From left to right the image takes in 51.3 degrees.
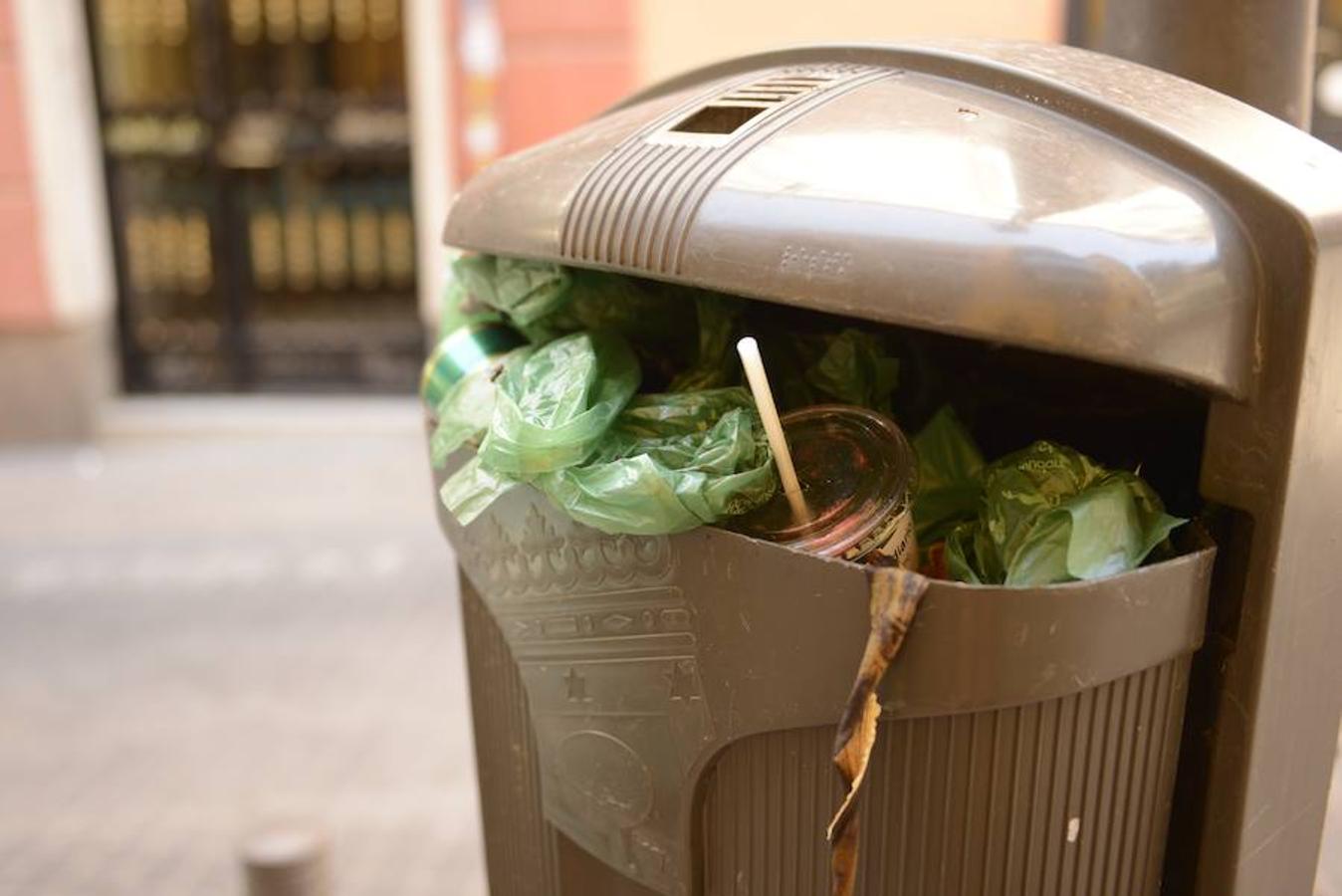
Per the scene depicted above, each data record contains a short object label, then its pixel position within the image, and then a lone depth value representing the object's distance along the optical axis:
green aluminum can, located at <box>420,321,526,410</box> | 1.64
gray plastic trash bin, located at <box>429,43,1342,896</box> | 1.17
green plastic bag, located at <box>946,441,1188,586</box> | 1.24
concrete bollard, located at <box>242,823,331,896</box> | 2.24
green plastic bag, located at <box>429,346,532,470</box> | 1.51
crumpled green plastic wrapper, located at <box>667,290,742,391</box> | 1.54
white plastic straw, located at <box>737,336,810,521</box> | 1.27
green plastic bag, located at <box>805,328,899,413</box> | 1.52
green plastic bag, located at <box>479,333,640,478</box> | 1.35
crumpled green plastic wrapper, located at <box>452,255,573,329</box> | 1.59
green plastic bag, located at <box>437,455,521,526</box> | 1.42
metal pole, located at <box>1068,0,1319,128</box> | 1.67
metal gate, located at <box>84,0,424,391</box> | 6.48
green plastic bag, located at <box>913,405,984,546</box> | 1.46
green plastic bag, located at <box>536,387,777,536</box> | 1.27
